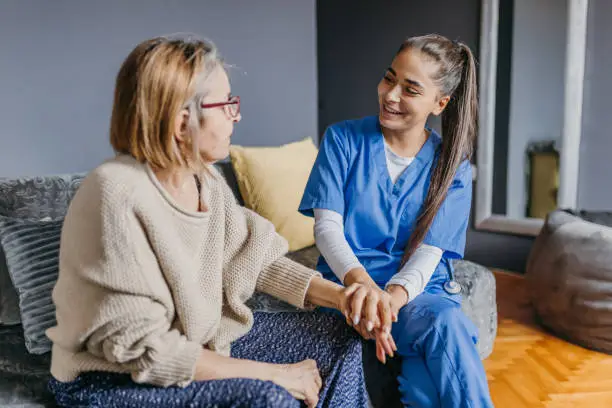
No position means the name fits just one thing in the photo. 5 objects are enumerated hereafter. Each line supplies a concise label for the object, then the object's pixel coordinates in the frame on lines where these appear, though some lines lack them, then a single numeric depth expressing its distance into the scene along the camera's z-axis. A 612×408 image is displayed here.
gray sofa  1.26
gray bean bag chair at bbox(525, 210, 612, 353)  2.16
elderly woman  0.92
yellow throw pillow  2.21
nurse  1.49
